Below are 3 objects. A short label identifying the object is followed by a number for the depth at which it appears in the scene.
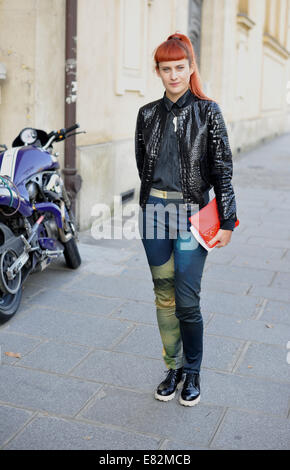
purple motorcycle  4.41
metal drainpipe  6.45
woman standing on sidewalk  3.01
